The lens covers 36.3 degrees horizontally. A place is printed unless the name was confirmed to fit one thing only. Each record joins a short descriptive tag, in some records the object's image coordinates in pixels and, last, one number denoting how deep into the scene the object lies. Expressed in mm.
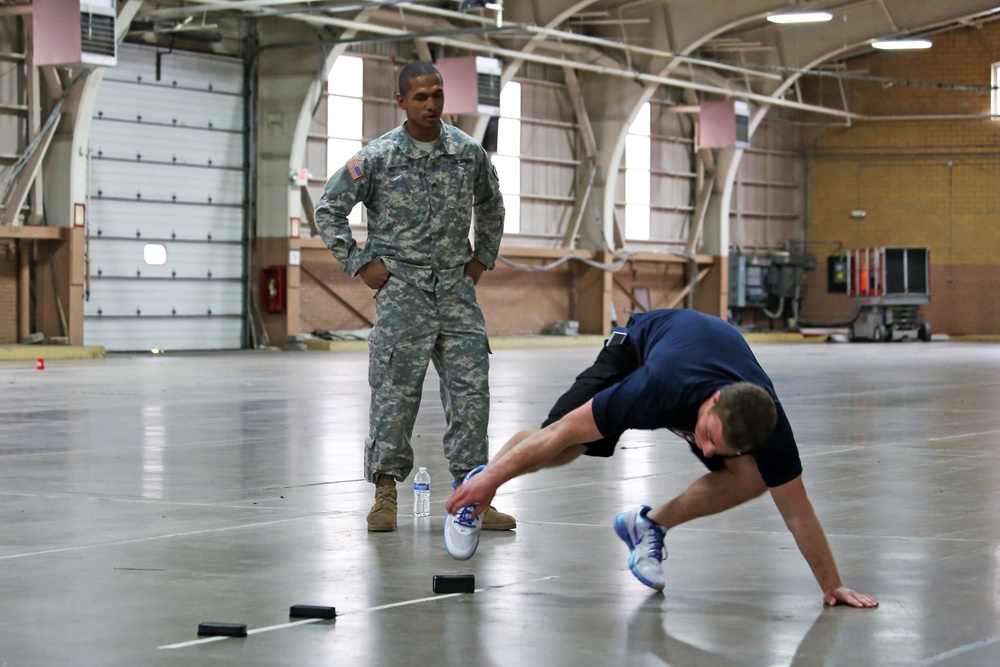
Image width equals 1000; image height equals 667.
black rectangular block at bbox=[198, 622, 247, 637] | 4188
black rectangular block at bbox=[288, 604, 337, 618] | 4441
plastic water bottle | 6742
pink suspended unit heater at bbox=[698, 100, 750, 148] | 38000
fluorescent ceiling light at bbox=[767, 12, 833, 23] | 30266
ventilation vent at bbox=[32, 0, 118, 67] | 23922
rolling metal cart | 41156
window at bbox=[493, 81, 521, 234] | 35469
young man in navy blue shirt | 4516
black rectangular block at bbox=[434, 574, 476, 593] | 4891
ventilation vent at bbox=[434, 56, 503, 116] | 30484
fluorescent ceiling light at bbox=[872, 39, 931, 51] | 32781
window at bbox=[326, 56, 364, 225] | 31578
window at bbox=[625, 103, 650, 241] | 39594
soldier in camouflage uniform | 6434
